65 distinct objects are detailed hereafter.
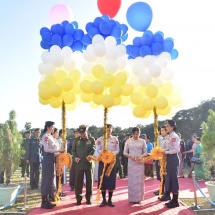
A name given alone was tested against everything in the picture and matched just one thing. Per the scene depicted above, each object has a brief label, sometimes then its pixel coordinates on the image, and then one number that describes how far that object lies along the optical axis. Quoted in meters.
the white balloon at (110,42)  5.68
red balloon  6.12
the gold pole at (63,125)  6.23
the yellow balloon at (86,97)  6.06
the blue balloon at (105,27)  5.77
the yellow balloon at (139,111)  5.95
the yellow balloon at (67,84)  5.63
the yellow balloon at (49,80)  5.78
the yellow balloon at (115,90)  5.54
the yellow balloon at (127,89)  5.72
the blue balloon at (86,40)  6.05
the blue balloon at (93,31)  5.86
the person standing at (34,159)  8.97
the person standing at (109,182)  6.25
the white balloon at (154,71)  5.71
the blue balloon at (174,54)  6.22
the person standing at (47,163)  6.21
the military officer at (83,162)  6.39
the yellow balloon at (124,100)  6.29
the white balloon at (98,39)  5.65
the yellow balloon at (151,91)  5.71
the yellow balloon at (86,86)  5.61
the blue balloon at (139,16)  5.91
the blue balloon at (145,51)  5.90
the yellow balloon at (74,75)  5.81
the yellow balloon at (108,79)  5.52
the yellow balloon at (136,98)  5.86
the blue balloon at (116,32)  5.91
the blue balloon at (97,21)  5.83
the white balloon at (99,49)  5.55
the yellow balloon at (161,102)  5.75
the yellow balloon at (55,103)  6.07
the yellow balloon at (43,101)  6.07
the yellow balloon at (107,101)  5.60
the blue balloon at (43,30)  6.04
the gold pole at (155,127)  6.15
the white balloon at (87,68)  5.87
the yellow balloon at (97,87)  5.48
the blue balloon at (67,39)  5.98
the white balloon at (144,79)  5.75
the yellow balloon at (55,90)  5.65
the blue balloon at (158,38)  6.00
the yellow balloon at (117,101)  5.86
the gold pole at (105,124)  6.08
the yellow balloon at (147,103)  5.80
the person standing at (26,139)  9.53
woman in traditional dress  6.40
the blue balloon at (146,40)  5.93
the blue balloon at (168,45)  6.07
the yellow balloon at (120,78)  5.63
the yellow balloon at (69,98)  5.87
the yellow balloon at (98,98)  5.73
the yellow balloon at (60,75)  5.82
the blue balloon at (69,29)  5.99
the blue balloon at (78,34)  6.06
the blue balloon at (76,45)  6.12
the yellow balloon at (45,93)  5.73
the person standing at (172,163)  6.08
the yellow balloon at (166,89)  5.98
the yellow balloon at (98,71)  5.61
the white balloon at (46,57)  5.85
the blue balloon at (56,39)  5.96
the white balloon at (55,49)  5.79
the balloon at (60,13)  6.43
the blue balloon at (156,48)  5.91
